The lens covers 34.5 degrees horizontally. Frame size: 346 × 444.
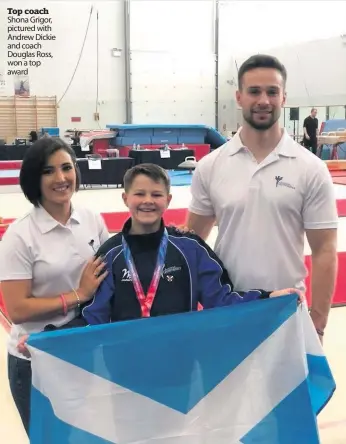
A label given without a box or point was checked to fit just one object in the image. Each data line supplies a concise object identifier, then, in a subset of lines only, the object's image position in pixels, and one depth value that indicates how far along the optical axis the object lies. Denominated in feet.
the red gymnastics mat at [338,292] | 15.62
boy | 7.29
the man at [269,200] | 7.59
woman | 6.70
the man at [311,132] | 55.02
